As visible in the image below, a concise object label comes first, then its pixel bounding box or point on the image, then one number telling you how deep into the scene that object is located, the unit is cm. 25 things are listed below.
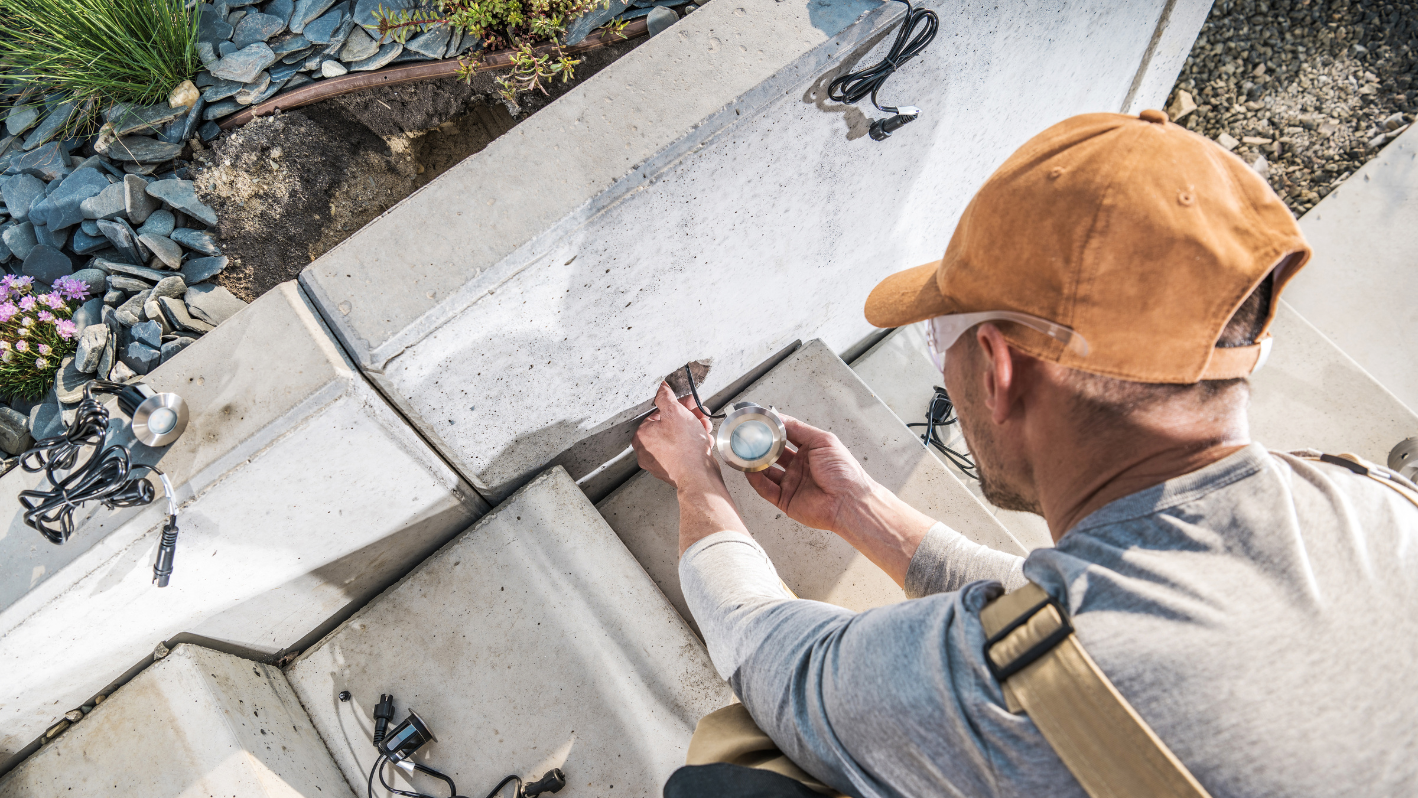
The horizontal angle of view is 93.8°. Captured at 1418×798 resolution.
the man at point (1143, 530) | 77
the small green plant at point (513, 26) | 159
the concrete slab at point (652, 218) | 118
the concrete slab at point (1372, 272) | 264
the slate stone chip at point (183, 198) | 154
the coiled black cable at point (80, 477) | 106
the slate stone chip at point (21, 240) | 156
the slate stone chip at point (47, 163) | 158
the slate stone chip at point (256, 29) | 161
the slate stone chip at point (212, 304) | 148
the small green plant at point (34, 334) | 143
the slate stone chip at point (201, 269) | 152
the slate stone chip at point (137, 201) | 150
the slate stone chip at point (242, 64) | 160
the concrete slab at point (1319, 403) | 234
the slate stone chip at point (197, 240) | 152
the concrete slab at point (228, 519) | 111
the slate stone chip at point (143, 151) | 157
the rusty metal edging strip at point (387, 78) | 162
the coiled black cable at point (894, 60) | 134
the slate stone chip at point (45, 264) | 151
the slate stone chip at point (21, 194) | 159
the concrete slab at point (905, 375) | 241
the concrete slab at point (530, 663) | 147
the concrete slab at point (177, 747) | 128
